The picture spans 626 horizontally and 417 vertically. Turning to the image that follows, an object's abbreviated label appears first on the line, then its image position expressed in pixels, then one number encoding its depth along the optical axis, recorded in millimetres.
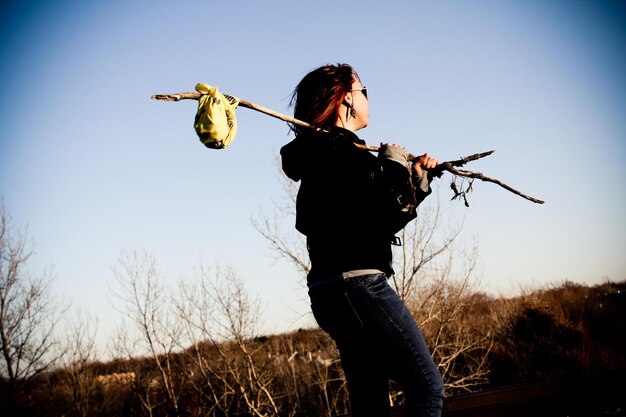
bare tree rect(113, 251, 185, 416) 18983
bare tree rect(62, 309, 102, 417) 19859
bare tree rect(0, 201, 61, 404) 16875
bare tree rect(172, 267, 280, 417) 15414
